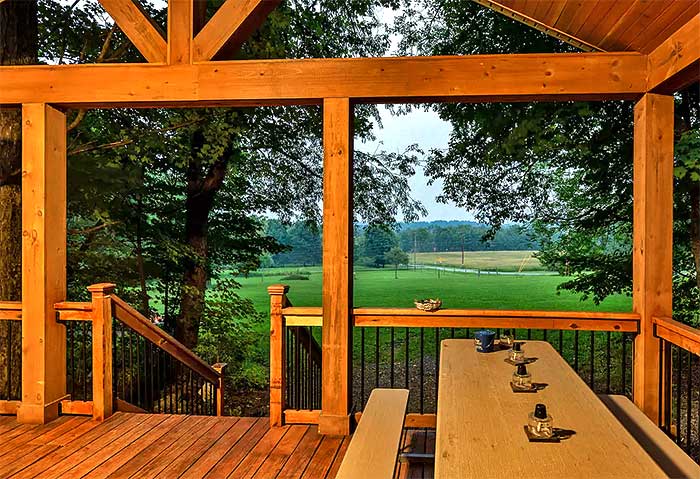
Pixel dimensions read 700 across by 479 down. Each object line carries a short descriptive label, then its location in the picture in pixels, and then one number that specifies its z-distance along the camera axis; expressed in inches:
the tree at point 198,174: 262.1
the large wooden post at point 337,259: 141.5
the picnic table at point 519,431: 62.1
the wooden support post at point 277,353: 147.6
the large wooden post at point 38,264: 149.7
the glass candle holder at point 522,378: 92.5
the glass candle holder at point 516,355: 110.2
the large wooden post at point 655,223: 133.7
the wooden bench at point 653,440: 82.5
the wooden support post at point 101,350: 152.1
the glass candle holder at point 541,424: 70.9
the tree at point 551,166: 257.3
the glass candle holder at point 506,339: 125.4
